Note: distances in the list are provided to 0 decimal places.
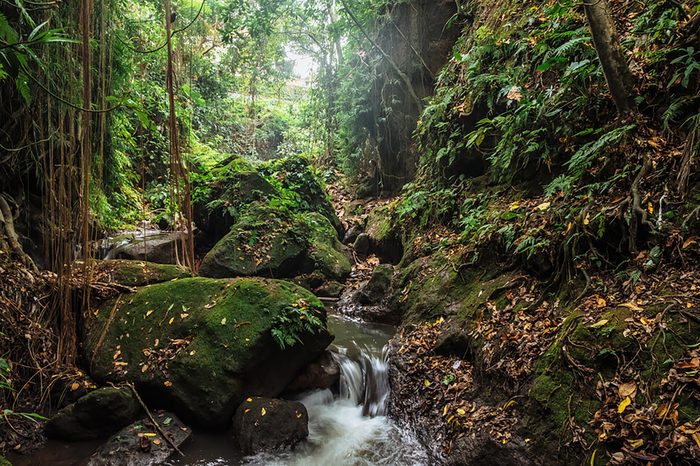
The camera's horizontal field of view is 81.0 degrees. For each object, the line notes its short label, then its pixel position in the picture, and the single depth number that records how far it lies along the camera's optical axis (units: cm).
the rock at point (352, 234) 1170
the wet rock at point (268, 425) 429
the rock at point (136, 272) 570
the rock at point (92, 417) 408
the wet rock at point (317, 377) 534
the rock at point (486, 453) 343
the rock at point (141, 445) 390
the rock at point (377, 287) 802
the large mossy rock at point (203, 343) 455
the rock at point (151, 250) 870
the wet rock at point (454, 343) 482
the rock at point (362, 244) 1062
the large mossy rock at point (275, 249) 876
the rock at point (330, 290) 905
